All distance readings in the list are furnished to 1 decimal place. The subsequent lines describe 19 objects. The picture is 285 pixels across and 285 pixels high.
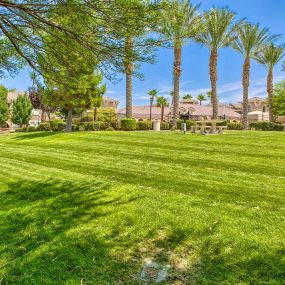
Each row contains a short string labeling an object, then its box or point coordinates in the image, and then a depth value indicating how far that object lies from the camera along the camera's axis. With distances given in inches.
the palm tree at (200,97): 3595.0
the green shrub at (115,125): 1218.3
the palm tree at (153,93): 2687.0
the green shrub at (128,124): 1153.4
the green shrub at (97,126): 1179.9
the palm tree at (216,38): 1288.1
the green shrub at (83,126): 1206.6
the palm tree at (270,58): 1766.7
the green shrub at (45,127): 1446.4
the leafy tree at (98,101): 1142.7
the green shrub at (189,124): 1200.2
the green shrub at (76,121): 1280.0
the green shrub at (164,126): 1337.4
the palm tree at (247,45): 1456.7
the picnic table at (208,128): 809.9
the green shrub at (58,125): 1318.9
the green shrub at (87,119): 1378.0
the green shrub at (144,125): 1238.9
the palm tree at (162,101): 2701.8
